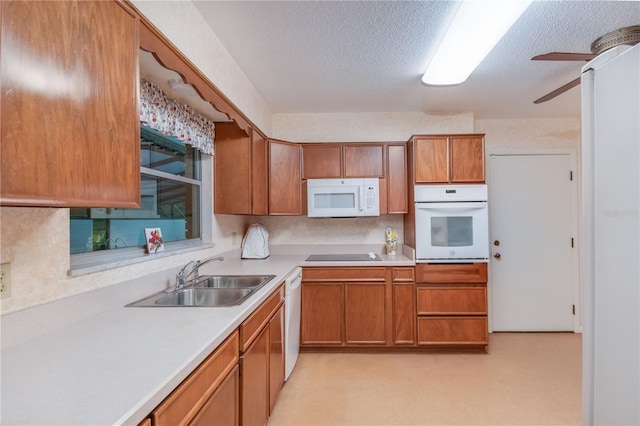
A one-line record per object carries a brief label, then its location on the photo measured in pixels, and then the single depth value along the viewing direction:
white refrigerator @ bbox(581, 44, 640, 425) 0.84
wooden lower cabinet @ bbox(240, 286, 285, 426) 1.43
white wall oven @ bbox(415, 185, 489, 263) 2.91
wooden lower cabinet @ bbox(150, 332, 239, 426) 0.84
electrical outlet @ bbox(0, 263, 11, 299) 0.98
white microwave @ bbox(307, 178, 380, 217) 3.14
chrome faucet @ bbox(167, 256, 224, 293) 1.84
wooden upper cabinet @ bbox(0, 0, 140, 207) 0.71
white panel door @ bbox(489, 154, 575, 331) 3.52
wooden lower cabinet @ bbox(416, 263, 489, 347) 2.91
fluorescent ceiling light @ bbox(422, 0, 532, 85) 1.64
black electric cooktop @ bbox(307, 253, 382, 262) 3.06
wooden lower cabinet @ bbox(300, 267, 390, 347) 2.95
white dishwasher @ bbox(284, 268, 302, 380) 2.33
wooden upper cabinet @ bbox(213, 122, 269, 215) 2.67
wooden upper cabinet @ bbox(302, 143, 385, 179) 3.23
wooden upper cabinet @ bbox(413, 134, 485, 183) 2.95
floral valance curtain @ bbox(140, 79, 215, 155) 1.67
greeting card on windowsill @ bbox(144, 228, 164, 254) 1.87
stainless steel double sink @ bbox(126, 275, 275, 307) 1.64
